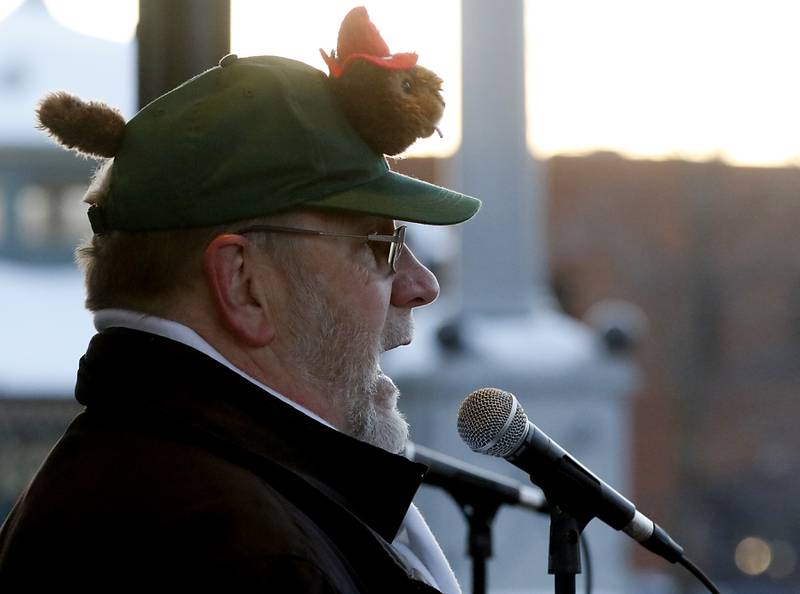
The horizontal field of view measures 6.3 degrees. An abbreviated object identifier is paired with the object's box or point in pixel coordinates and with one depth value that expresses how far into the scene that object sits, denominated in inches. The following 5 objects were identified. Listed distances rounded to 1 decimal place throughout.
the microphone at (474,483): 192.1
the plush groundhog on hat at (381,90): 180.9
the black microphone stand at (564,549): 182.4
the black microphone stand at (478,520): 192.8
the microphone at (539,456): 181.4
